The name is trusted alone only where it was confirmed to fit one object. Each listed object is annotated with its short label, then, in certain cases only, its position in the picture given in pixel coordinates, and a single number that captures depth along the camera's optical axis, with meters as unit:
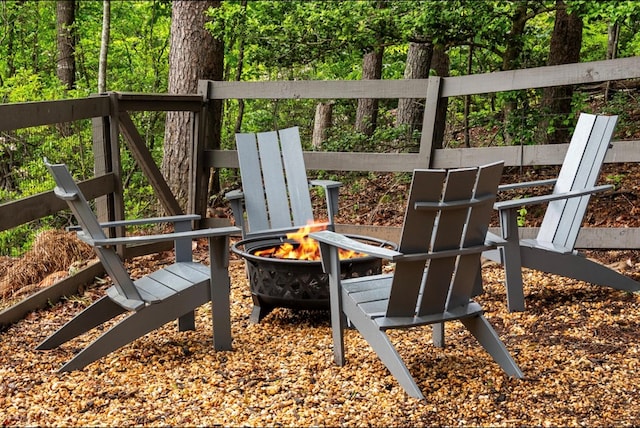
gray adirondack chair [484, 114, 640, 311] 4.24
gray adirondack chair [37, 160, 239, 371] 3.27
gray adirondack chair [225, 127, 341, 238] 4.86
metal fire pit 4.00
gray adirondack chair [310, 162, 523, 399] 2.89
